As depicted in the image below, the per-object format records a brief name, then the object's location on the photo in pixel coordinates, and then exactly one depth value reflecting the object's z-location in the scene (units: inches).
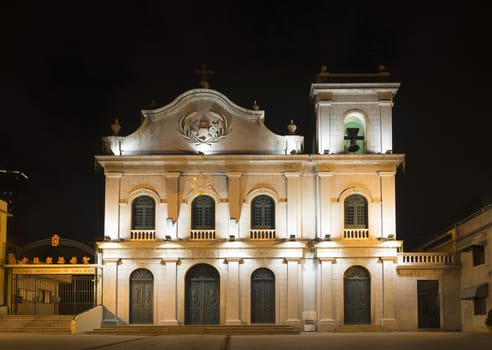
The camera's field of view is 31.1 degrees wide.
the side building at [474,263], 1507.1
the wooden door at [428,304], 1643.7
